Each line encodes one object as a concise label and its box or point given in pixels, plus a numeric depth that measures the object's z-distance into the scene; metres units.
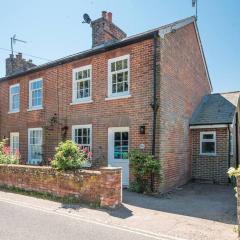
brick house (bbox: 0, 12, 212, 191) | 11.59
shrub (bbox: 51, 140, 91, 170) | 9.52
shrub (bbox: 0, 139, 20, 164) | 12.66
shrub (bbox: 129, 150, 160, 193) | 10.88
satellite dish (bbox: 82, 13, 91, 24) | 16.05
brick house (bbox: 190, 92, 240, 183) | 14.01
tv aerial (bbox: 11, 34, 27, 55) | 21.02
